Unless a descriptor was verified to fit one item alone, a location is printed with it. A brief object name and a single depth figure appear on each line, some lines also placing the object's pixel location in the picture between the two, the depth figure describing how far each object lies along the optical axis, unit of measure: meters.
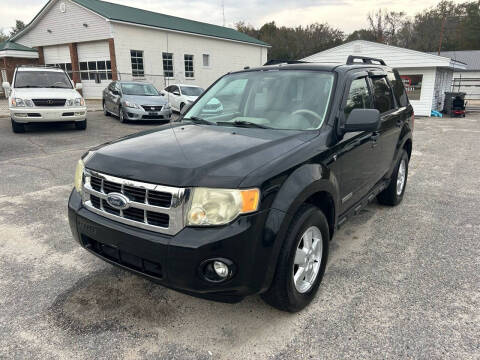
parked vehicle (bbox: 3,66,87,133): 9.88
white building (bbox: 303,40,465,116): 18.73
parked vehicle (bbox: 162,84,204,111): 16.11
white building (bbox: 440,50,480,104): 32.56
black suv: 2.14
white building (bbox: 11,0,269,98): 21.16
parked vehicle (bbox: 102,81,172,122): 12.75
